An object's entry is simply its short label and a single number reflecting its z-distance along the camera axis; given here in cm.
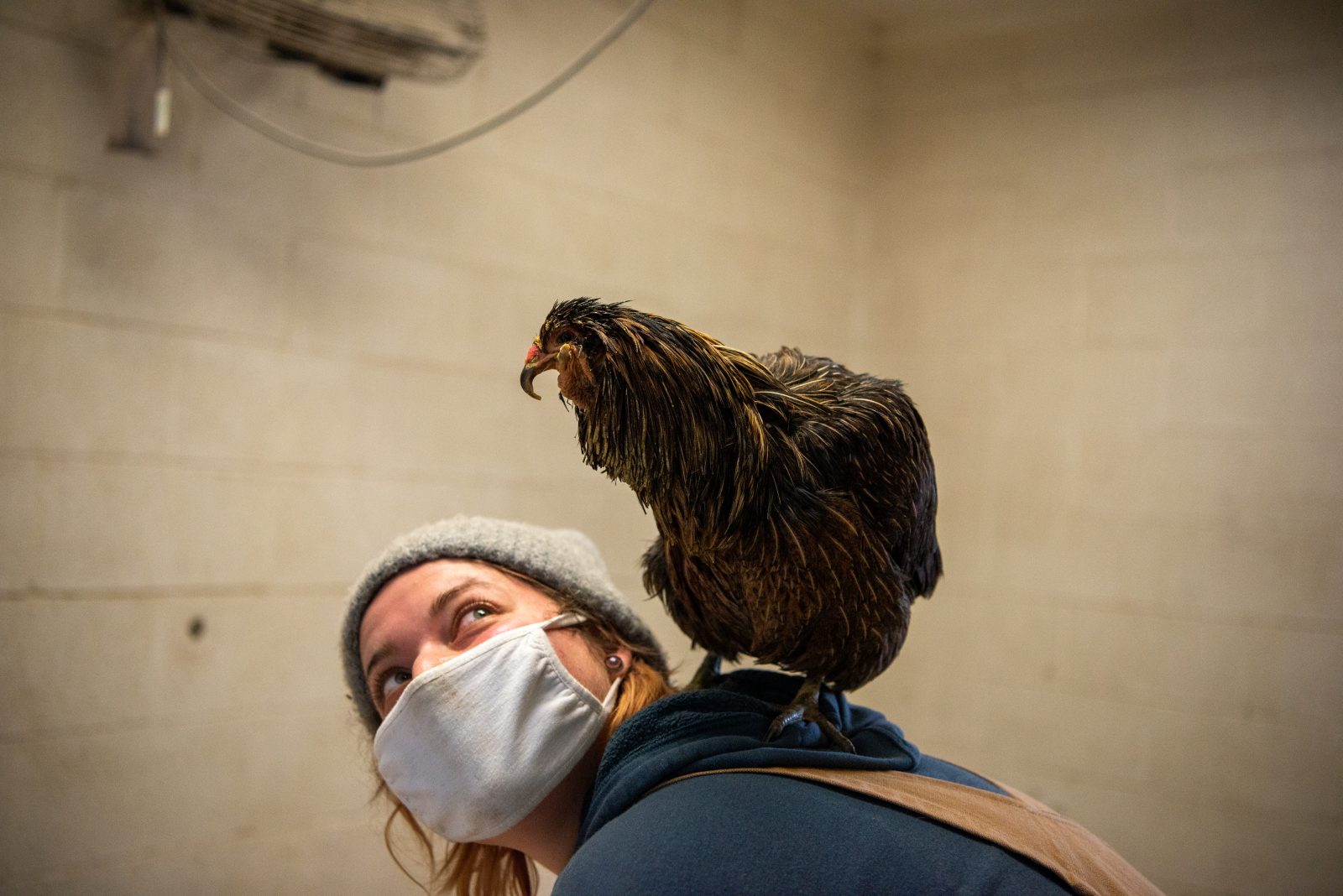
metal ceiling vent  164
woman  76
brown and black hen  74
